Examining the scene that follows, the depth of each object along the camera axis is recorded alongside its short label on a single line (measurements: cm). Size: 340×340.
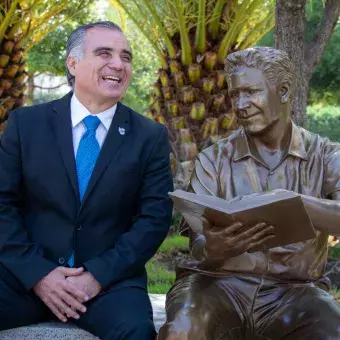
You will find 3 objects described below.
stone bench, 335
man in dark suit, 335
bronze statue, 283
